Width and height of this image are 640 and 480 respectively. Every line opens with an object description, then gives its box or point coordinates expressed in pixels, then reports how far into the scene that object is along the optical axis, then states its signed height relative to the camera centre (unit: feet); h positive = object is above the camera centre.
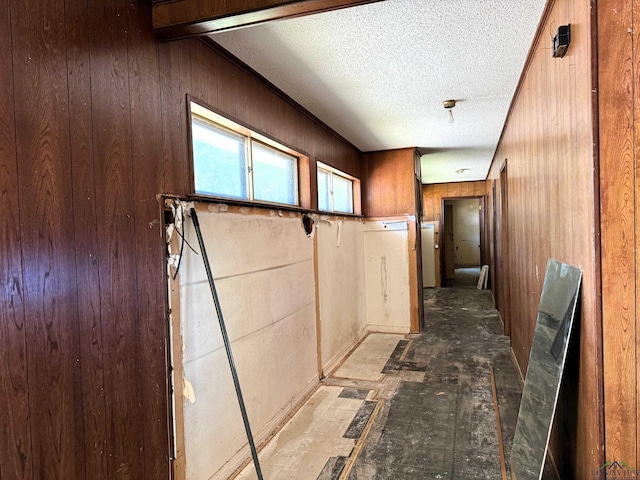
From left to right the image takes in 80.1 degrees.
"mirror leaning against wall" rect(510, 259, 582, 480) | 5.28 -2.17
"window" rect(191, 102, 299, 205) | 7.06 +1.62
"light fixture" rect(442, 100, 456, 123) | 10.53 +3.48
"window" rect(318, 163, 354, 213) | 13.52 +1.65
